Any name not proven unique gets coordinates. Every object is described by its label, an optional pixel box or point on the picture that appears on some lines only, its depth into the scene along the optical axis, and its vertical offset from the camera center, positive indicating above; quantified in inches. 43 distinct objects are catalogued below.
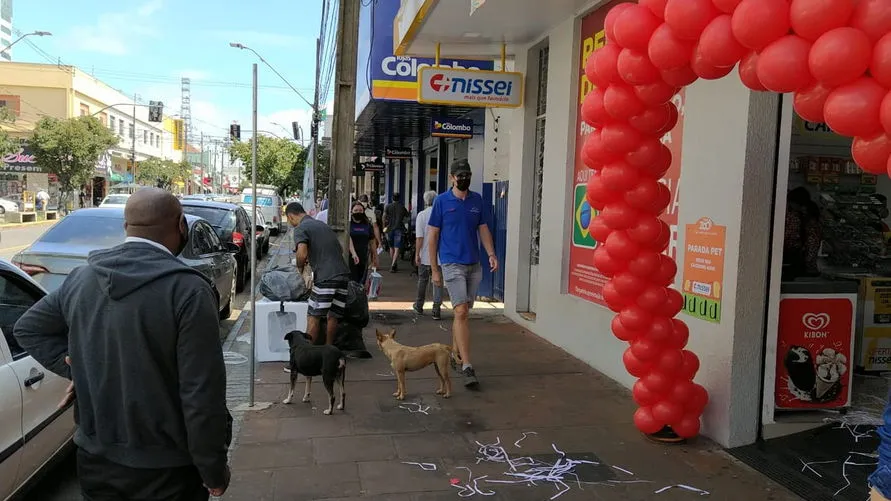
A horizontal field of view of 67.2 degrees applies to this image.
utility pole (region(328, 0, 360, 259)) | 315.0 +33.6
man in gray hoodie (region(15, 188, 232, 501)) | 86.4 -23.9
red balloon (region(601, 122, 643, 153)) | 151.0 +15.1
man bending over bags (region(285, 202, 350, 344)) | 267.3 -27.5
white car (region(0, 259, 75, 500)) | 130.7 -46.2
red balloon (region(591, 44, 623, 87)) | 142.3 +30.0
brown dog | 223.0 -53.2
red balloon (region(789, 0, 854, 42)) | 86.4 +25.6
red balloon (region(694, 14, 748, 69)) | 104.7 +25.8
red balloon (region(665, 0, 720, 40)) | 109.3 +31.7
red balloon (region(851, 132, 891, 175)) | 82.8 +7.7
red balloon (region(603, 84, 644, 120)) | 144.3 +22.0
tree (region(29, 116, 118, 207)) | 1454.2 +85.4
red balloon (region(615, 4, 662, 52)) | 127.2 +34.1
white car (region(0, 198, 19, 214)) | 1298.7 -47.1
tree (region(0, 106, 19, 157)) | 1226.0 +76.8
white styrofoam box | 277.1 -55.9
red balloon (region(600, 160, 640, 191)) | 156.7 +6.5
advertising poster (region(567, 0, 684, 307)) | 269.1 -5.9
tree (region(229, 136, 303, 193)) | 2287.2 +119.5
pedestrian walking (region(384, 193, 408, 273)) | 607.2 -27.1
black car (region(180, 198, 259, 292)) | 503.2 -25.6
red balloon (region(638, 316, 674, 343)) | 172.2 -32.0
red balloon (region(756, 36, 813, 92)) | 91.7 +20.1
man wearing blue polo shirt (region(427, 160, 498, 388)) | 254.8 -15.3
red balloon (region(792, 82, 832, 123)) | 91.7 +15.4
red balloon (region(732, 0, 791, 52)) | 94.2 +26.7
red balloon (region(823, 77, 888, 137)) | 81.7 +12.9
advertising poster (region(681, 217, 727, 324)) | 185.5 -17.7
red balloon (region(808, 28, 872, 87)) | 83.1 +19.5
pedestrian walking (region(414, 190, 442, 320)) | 391.1 -43.1
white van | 1257.6 -32.1
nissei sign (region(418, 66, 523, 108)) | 329.1 +55.5
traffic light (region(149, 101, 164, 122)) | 1546.5 +181.2
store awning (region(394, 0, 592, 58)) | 285.9 +83.2
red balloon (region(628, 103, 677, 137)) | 147.2 +18.9
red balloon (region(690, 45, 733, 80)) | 114.8 +23.9
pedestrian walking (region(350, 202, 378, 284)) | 388.5 -25.5
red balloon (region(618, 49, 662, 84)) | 132.3 +27.1
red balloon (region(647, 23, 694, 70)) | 118.5 +28.0
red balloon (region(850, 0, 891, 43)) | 83.0 +24.5
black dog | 210.7 -53.5
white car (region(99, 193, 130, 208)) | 995.9 -19.5
